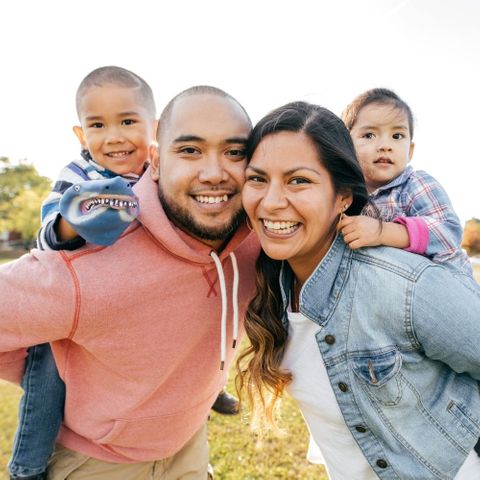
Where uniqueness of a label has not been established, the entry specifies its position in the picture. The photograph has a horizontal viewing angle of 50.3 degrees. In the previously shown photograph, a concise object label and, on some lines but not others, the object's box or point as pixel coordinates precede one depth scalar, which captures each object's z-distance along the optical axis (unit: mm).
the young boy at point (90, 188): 575
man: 598
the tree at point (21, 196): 36915
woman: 562
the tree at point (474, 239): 38928
